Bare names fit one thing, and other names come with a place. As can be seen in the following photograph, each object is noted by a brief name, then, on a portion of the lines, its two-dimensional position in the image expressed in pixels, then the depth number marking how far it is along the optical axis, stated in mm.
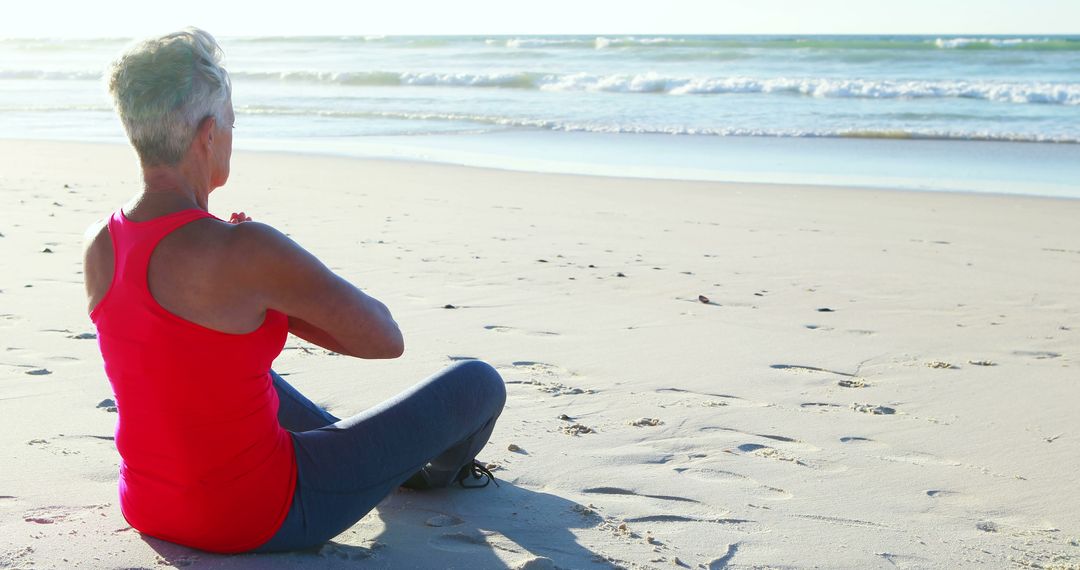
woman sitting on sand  1989
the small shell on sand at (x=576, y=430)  3330
